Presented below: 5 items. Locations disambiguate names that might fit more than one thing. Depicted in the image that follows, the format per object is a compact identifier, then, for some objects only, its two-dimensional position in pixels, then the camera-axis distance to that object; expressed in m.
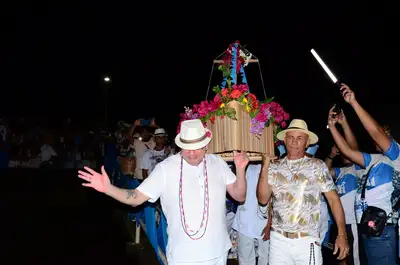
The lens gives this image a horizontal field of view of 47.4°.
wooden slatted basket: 4.59
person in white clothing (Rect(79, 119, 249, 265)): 4.13
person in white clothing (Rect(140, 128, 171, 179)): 8.86
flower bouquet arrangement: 4.65
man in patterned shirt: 4.58
